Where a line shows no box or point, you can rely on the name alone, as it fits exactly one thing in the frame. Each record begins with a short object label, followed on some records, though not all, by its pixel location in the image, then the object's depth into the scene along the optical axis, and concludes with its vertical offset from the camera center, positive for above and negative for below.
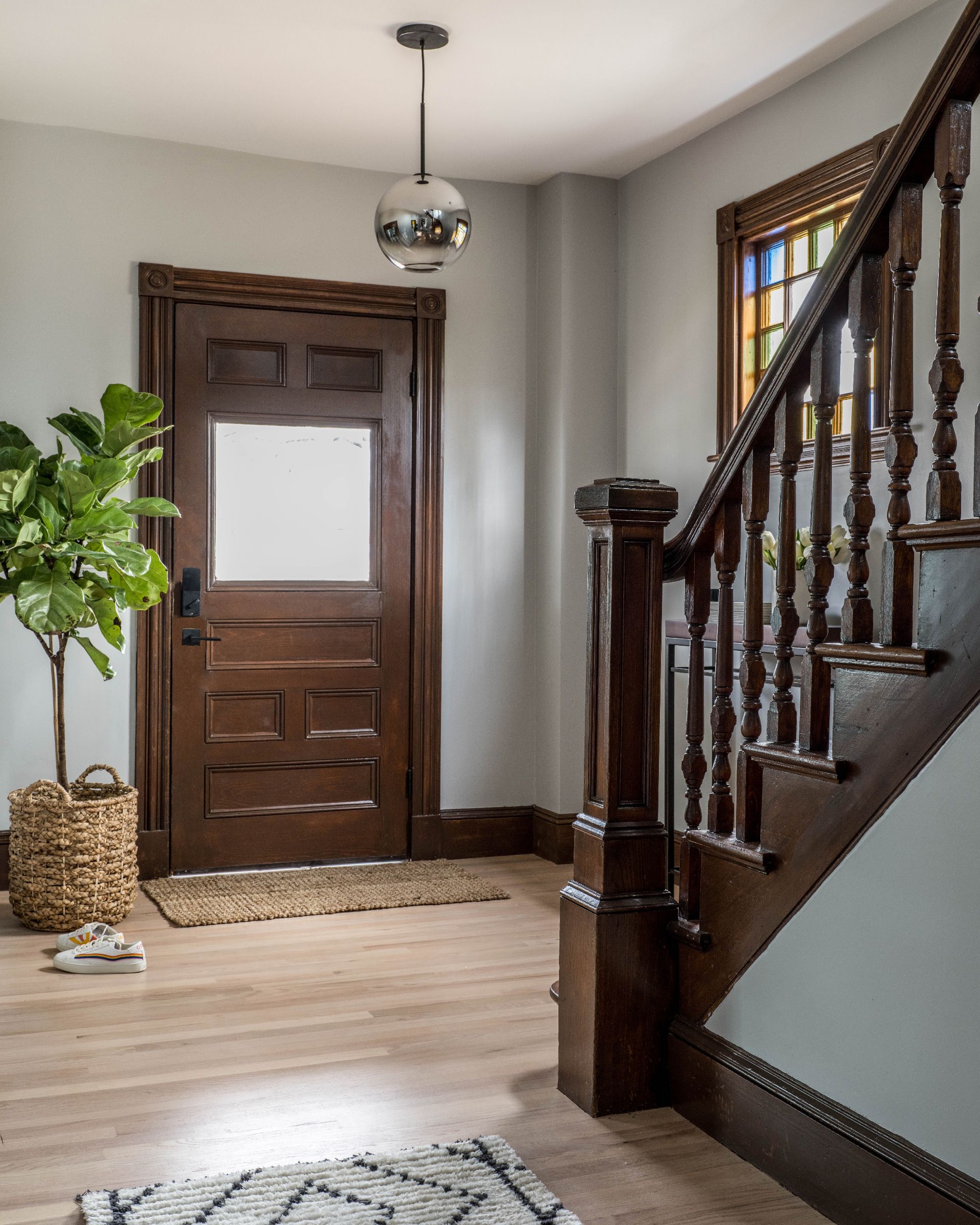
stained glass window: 3.88 +1.03
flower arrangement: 3.17 +0.12
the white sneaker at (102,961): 3.52 -1.07
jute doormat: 4.16 -1.09
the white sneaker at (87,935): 3.63 -1.03
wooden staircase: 1.91 -0.14
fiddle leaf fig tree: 3.70 +0.17
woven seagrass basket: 3.84 -0.85
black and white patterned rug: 2.08 -1.06
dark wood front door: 4.67 +0.01
